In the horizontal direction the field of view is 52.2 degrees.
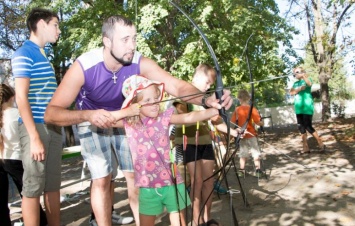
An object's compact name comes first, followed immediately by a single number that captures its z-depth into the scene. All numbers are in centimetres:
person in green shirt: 752
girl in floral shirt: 252
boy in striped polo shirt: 275
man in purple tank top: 245
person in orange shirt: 572
